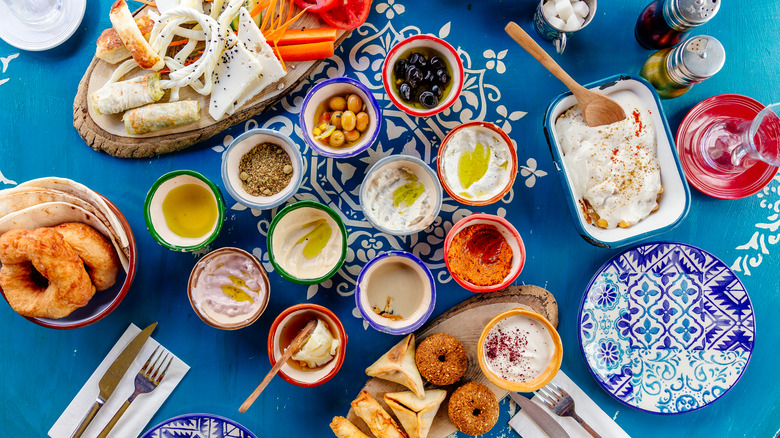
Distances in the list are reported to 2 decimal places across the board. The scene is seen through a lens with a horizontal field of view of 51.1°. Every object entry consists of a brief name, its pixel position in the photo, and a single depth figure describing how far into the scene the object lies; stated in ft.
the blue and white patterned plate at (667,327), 3.23
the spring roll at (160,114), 3.19
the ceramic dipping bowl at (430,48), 3.15
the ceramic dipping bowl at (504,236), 3.08
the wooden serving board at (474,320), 3.22
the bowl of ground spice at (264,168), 3.14
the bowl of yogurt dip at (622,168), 3.15
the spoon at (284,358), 3.02
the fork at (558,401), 3.22
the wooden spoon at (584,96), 3.11
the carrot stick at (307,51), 3.21
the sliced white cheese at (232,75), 3.17
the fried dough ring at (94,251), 3.03
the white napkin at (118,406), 3.25
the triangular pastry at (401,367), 3.11
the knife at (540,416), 3.22
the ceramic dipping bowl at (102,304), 3.12
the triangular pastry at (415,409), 3.09
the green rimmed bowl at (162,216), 3.12
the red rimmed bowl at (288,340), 3.11
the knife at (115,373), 3.21
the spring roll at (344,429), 3.12
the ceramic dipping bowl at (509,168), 3.13
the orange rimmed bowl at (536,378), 3.06
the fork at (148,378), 3.23
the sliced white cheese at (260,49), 3.17
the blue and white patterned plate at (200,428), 3.19
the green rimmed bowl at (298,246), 3.13
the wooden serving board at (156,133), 3.26
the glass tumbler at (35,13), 3.30
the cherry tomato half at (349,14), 3.23
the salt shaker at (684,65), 3.11
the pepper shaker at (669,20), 3.10
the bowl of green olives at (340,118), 3.16
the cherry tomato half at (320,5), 3.22
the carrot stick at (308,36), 3.22
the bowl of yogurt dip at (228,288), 3.15
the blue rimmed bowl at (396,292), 3.12
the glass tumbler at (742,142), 3.15
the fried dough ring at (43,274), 2.93
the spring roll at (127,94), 3.18
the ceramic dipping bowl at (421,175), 3.13
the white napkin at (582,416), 3.26
